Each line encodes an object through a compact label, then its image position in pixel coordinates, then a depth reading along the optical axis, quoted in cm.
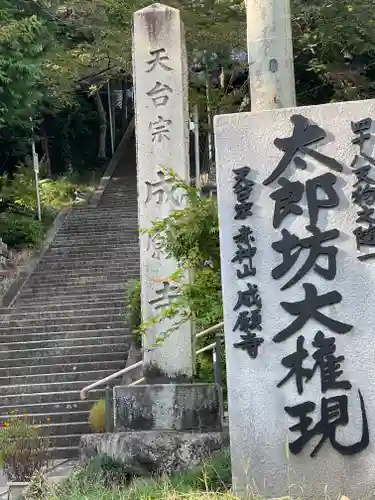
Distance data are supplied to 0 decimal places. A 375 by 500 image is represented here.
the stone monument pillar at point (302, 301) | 566
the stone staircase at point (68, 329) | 1252
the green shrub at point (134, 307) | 1332
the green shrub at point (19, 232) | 1878
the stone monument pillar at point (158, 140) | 963
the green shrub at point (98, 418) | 1095
